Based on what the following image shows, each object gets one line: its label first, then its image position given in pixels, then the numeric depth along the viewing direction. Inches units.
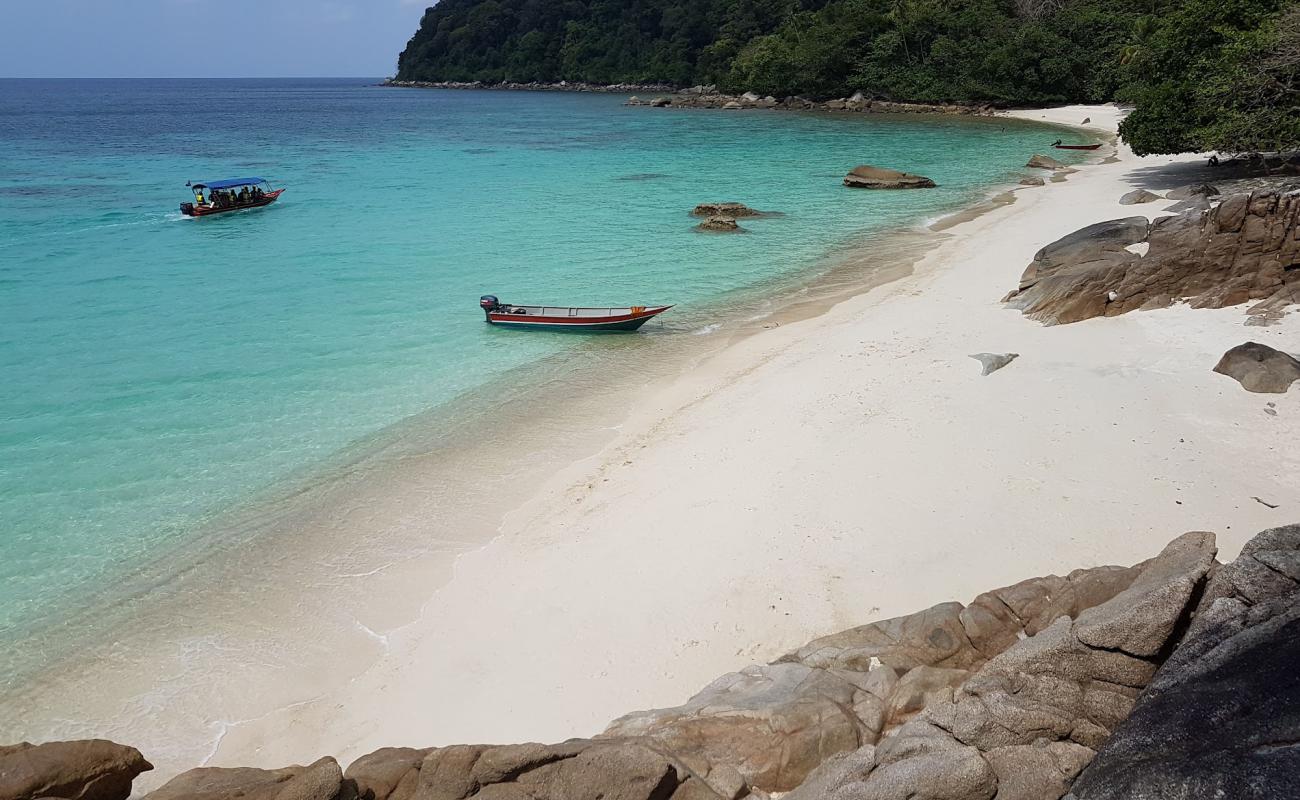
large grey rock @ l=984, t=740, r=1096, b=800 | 196.1
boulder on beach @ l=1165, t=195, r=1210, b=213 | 905.5
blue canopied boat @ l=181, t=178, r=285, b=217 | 1396.4
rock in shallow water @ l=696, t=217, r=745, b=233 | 1170.0
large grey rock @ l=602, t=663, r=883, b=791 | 237.1
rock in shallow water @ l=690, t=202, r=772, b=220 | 1259.8
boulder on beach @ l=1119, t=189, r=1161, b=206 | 1034.4
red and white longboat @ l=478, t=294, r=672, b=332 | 746.8
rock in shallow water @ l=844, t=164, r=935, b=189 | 1481.3
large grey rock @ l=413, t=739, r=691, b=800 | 222.2
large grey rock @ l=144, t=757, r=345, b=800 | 217.6
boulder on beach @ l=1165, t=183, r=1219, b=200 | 957.8
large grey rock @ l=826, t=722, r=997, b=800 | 195.8
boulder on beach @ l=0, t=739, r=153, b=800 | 215.2
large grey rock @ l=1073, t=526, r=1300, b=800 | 164.1
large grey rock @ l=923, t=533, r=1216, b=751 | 212.4
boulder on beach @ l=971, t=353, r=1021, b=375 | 545.0
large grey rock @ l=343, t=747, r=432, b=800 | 231.9
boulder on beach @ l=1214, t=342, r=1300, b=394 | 459.2
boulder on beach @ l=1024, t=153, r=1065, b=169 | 1610.5
